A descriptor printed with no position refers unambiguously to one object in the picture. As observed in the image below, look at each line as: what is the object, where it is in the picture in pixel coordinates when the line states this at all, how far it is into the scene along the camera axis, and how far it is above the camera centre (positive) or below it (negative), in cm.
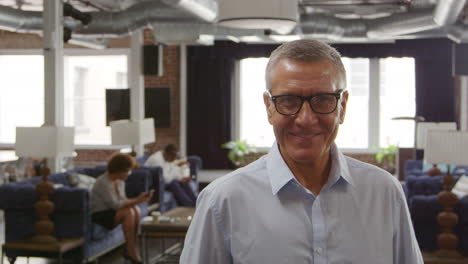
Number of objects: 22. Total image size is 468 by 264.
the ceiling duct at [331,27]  1075 +132
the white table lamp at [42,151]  636 -40
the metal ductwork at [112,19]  988 +136
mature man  142 -20
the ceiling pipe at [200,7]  803 +130
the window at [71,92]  1407 +36
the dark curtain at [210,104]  1377 +10
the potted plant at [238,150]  1332 -83
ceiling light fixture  509 +74
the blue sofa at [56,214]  661 -103
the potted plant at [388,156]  1298 -93
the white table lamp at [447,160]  605 -48
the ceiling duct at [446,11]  803 +124
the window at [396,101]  1340 +15
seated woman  701 -96
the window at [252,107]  1416 +3
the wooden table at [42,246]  618 -126
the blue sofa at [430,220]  632 -106
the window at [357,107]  1366 +3
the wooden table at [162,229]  675 -121
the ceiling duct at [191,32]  1058 +122
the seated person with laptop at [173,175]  985 -99
